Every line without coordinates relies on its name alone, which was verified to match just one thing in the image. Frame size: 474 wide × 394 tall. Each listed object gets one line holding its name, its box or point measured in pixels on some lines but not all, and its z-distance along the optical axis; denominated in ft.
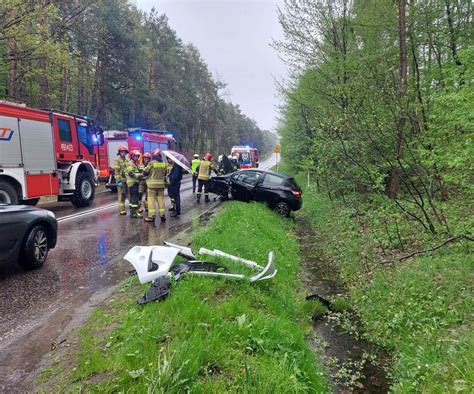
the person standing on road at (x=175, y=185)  36.11
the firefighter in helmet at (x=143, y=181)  33.83
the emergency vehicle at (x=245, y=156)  101.88
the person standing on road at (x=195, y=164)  48.55
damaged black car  39.91
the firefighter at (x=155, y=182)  32.22
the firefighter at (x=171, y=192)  36.70
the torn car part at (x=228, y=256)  18.85
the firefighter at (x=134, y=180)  33.30
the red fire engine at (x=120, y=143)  60.75
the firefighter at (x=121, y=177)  34.60
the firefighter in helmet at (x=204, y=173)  46.39
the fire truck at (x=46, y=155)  31.67
